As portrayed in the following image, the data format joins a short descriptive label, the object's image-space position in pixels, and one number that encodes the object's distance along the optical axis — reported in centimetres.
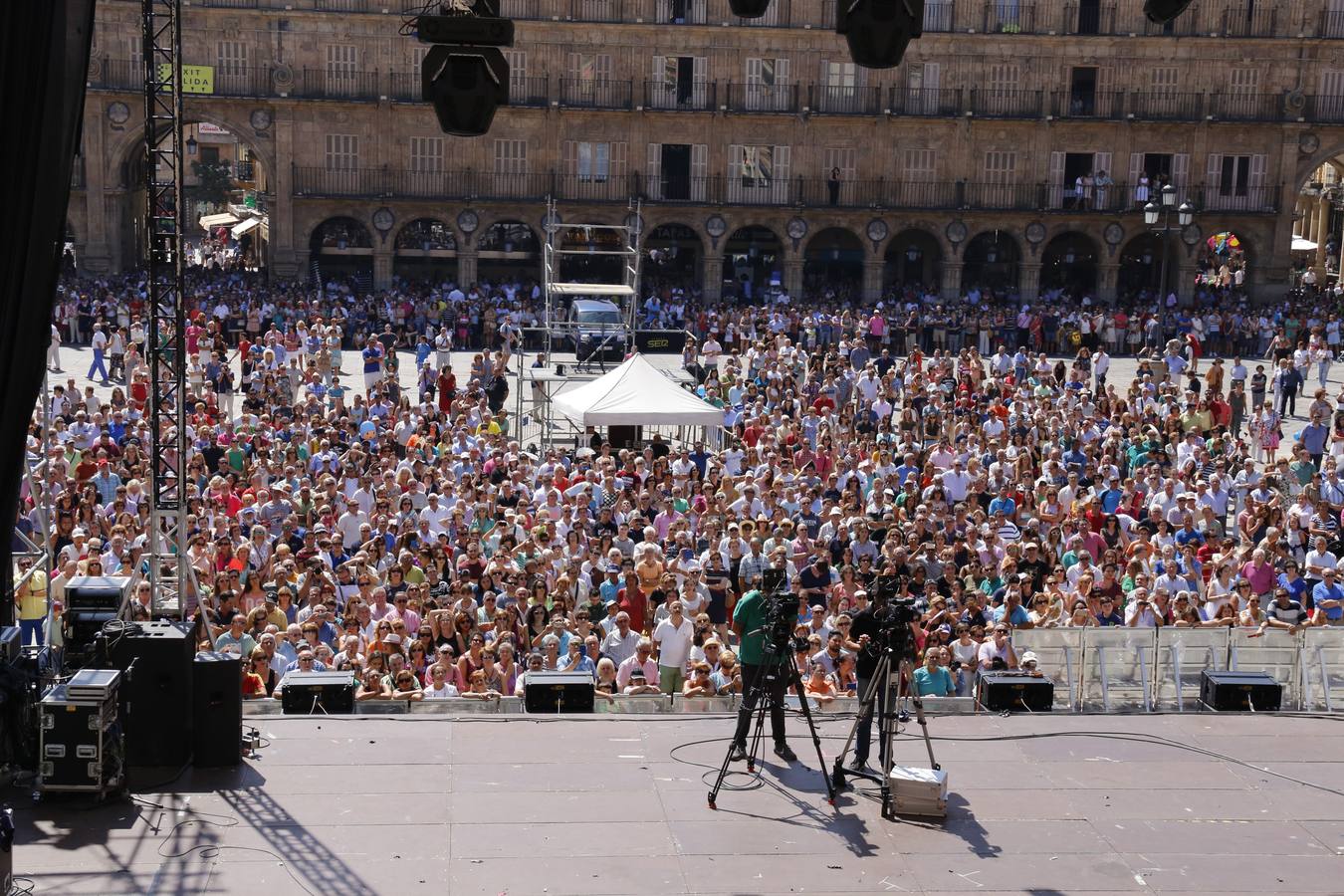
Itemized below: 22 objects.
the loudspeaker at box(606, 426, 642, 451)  2164
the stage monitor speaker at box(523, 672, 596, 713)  1123
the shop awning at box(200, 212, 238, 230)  5216
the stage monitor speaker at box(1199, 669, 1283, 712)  1180
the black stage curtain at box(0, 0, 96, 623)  845
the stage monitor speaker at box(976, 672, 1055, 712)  1155
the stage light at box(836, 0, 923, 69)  972
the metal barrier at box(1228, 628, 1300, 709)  1219
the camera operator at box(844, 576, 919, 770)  955
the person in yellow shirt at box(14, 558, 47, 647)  1302
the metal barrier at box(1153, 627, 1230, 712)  1195
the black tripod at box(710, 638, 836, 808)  973
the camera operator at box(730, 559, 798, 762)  993
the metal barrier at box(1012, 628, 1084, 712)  1190
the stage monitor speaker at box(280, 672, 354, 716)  1105
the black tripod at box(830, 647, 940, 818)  947
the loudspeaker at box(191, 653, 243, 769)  986
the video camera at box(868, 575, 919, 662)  941
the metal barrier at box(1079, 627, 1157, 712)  1188
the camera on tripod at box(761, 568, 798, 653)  966
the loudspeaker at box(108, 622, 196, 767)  984
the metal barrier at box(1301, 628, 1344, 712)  1195
